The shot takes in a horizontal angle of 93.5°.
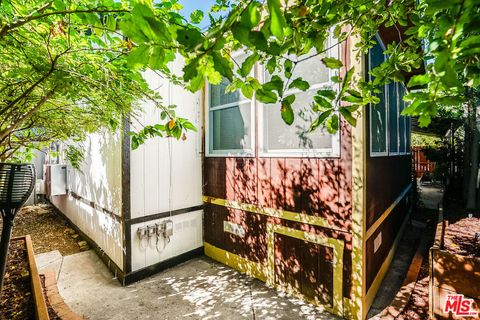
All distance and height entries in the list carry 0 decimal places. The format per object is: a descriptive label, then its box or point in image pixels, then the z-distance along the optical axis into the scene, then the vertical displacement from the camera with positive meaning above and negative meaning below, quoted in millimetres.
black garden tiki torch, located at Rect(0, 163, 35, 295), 1886 -264
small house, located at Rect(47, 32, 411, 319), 3488 -730
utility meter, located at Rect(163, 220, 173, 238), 4762 -1495
